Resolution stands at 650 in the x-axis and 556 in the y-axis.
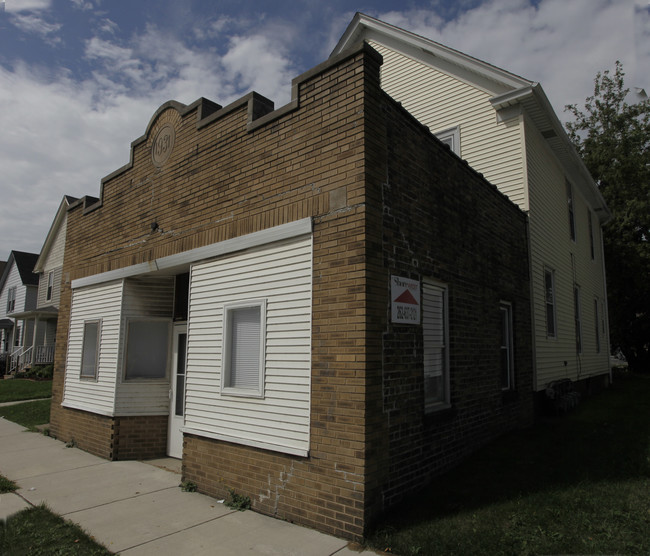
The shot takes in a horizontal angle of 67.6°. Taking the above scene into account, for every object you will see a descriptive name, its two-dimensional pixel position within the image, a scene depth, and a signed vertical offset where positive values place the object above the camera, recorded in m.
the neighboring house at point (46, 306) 25.64 +2.34
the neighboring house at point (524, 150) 10.63 +4.92
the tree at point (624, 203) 21.34 +6.79
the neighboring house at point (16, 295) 30.39 +3.42
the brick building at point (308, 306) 4.96 +0.58
